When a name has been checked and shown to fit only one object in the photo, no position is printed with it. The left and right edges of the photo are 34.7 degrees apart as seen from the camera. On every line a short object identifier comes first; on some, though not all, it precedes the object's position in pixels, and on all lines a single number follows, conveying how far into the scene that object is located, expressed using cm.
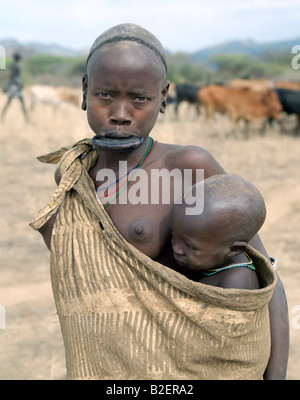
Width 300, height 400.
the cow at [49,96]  1241
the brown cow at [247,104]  1091
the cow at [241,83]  1582
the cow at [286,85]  1354
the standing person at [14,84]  1093
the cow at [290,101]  1089
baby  133
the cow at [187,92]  1339
